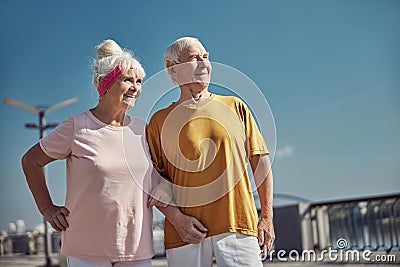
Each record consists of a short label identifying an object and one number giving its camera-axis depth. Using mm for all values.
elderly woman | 1578
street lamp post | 10331
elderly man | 1577
